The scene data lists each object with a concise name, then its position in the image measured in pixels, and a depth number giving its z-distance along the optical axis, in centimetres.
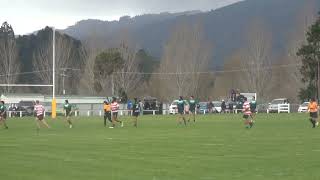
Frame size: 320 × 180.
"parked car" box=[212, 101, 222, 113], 8988
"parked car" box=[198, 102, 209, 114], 8739
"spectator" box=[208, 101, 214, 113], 8794
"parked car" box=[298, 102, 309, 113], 8276
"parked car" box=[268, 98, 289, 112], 8864
